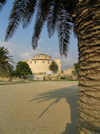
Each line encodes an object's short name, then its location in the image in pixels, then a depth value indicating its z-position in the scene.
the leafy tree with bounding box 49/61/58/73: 64.44
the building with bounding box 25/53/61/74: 64.44
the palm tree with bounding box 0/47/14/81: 17.17
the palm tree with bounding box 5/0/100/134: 1.53
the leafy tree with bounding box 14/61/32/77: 41.99
